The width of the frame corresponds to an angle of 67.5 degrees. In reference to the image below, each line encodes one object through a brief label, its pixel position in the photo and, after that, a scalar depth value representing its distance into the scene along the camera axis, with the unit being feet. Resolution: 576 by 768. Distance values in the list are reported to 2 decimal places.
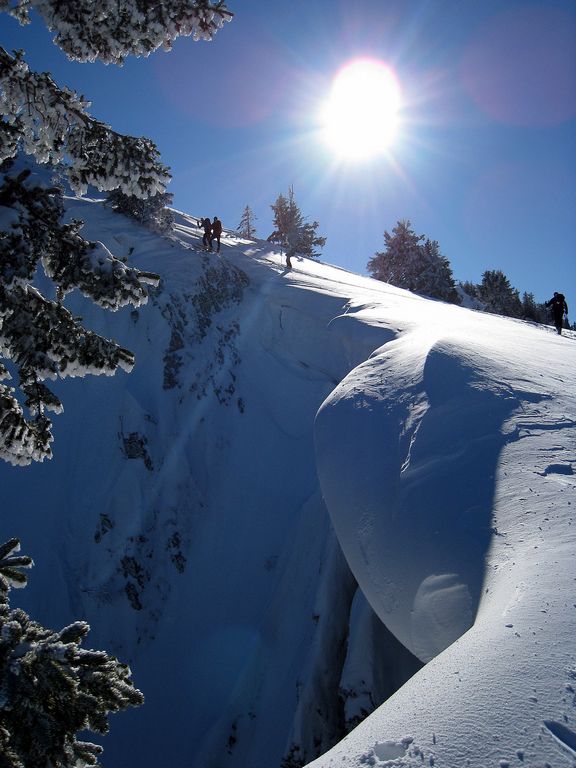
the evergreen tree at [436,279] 122.83
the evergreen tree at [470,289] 151.02
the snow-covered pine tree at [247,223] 170.30
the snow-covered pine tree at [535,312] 131.64
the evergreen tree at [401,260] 128.06
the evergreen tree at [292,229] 127.85
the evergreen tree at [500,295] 124.47
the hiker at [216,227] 60.73
